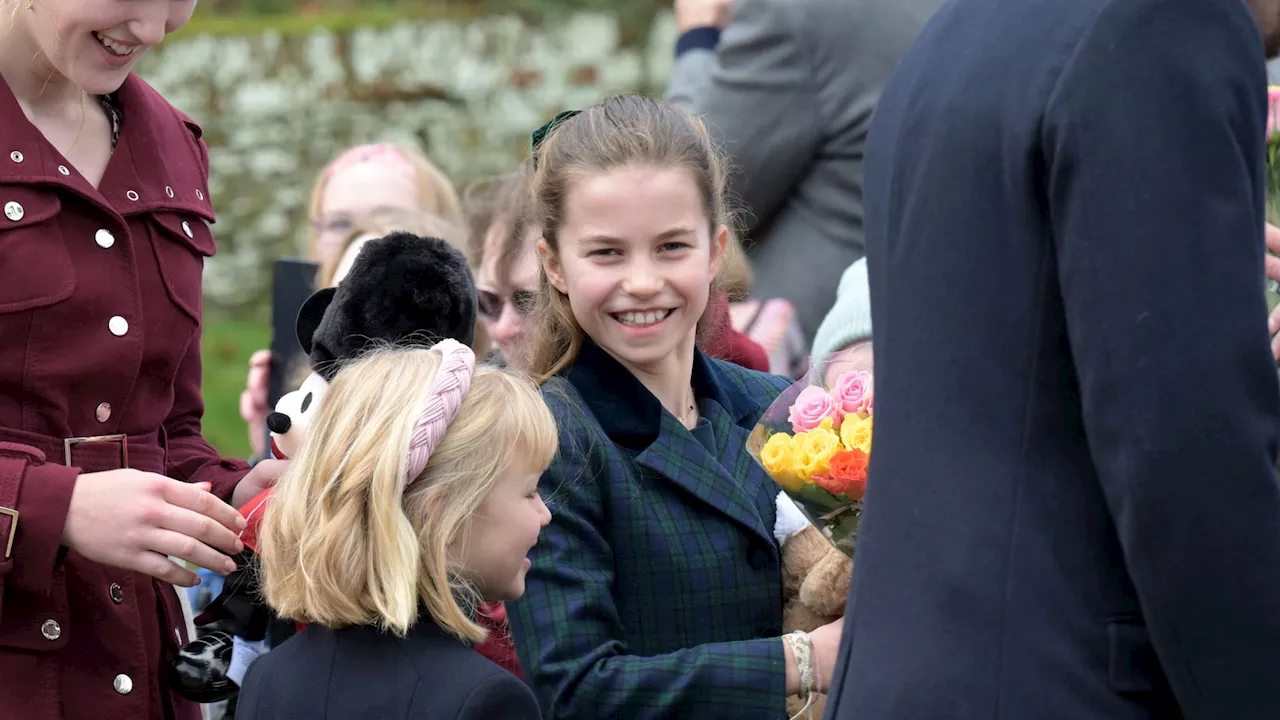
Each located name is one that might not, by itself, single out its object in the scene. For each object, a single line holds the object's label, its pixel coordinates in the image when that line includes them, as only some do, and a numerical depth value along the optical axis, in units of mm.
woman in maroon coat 4621
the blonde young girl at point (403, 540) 4309
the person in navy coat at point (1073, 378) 3125
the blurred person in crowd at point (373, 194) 10109
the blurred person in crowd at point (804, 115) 8570
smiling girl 4777
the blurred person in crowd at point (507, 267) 7809
